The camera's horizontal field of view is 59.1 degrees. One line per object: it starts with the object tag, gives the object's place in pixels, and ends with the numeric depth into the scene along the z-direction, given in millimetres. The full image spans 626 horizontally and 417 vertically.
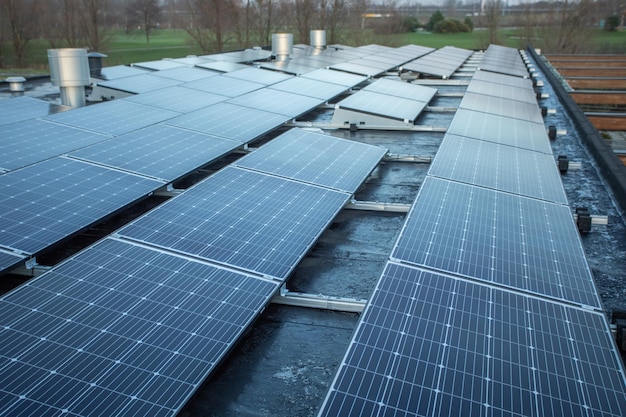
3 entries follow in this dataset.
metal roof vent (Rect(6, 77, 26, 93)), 21234
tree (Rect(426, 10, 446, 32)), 113062
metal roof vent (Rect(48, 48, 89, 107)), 16859
